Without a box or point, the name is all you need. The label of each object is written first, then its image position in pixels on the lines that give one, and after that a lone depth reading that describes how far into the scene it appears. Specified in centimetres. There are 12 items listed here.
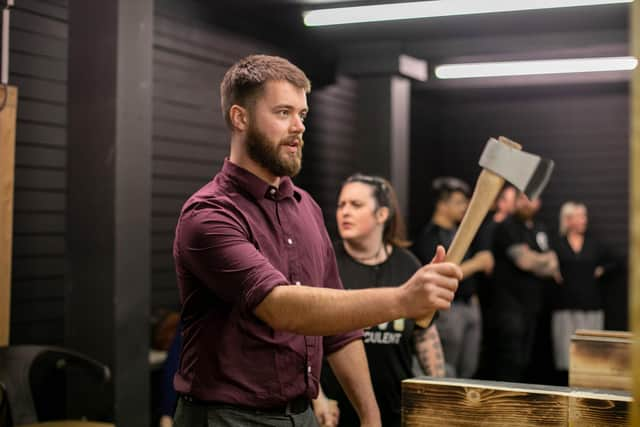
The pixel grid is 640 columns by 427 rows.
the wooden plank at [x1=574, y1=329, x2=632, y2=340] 196
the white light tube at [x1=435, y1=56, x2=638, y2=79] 714
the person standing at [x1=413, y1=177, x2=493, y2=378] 576
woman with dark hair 299
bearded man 167
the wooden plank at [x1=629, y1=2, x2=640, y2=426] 96
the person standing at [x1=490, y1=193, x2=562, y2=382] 664
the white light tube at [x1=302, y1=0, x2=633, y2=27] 553
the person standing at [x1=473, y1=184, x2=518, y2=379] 752
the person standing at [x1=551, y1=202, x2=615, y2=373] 693
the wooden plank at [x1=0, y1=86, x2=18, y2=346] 356
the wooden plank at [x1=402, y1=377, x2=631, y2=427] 150
